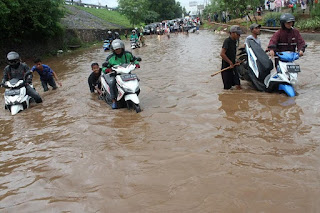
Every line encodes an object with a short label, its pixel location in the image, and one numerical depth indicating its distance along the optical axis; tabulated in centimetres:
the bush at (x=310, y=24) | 1544
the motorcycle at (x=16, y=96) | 651
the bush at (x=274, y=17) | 2259
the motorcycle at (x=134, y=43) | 1972
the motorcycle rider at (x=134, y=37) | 1981
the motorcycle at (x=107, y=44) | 1615
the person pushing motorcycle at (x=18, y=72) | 702
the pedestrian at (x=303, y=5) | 2035
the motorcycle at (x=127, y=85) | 550
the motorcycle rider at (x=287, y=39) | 577
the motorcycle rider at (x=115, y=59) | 585
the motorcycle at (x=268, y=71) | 546
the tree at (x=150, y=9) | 4869
